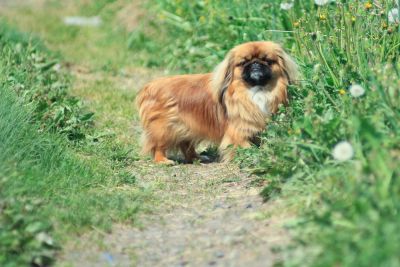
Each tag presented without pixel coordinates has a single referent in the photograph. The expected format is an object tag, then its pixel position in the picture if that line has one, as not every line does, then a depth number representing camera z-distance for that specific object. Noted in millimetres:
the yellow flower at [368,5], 12383
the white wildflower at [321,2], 13172
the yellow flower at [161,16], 22181
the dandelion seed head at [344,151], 9250
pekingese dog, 13734
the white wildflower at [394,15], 12656
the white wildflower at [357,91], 10042
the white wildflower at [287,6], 14945
